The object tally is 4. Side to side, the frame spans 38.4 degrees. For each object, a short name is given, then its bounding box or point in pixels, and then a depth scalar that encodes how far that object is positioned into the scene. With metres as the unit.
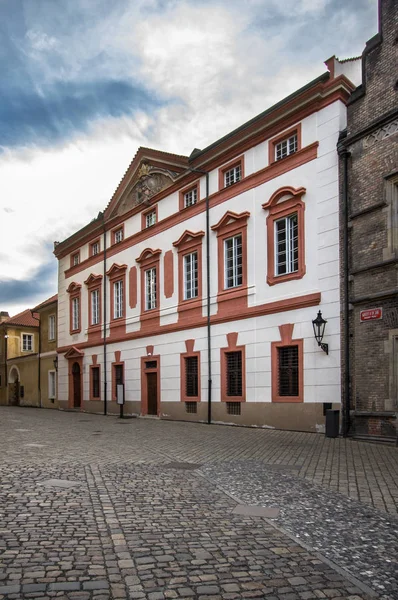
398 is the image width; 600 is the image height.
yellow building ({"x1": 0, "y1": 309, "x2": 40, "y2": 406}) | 42.38
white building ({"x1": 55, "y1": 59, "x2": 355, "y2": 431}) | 17.47
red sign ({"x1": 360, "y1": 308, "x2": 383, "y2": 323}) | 14.95
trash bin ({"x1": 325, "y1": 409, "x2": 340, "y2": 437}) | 15.67
